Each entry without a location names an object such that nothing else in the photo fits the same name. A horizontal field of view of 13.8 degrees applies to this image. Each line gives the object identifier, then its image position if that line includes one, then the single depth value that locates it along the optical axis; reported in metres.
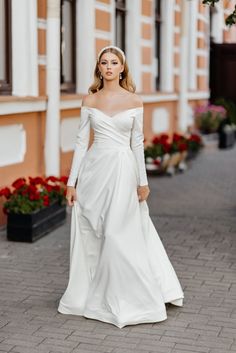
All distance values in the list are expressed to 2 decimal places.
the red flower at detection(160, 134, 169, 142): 16.91
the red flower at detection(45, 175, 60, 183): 10.84
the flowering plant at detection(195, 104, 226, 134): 21.90
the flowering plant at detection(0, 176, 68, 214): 10.07
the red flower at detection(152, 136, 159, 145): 16.66
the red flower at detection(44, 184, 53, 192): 10.76
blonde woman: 6.90
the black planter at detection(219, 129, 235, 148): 21.81
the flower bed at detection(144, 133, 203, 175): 16.14
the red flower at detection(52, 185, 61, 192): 10.87
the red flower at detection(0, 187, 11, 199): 10.14
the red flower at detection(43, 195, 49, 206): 10.32
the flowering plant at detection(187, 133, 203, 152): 18.54
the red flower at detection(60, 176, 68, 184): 11.14
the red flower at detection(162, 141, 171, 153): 16.60
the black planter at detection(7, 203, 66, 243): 9.96
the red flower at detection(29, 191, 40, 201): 10.23
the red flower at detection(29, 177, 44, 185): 10.54
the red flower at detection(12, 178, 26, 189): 10.37
